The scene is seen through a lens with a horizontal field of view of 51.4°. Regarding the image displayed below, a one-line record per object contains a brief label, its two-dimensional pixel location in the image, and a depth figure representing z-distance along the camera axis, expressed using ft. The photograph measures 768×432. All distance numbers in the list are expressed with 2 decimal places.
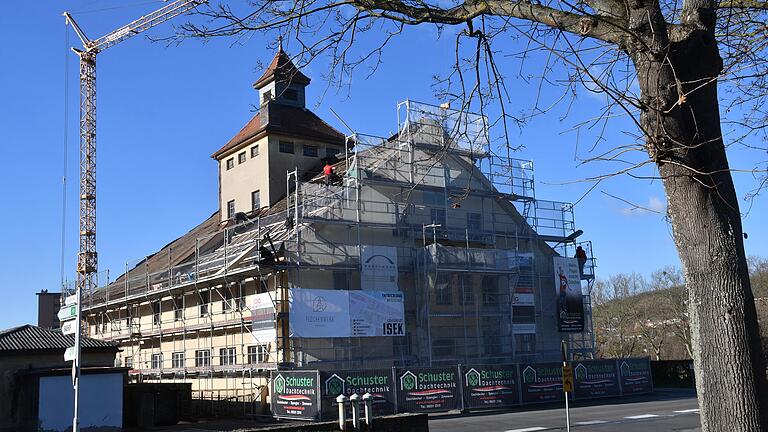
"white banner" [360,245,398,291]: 105.60
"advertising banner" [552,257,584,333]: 121.90
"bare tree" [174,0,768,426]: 16.98
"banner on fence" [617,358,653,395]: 113.19
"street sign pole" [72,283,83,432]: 40.55
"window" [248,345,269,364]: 100.99
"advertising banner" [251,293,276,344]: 97.81
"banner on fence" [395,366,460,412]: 91.25
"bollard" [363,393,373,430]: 49.26
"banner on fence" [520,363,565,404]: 101.96
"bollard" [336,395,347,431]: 48.75
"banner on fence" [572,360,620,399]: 106.52
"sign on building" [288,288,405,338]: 97.09
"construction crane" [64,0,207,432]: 221.05
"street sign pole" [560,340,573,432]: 53.88
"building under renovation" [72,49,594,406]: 101.50
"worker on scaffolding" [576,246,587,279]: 129.18
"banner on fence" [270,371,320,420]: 85.61
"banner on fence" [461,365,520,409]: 96.43
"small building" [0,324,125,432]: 86.02
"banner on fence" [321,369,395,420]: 85.51
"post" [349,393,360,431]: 48.91
